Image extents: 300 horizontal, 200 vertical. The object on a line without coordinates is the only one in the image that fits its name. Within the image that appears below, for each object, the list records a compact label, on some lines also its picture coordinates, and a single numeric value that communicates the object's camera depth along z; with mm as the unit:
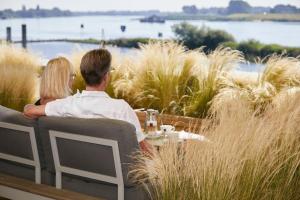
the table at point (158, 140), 3723
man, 3258
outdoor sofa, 2904
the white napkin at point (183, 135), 3798
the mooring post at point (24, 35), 13276
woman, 3836
